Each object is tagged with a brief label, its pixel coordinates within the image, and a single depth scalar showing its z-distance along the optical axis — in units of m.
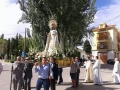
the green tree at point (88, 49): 28.99
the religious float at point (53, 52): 4.58
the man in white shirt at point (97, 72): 5.46
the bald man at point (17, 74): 3.61
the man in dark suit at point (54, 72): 4.01
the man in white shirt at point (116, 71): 5.94
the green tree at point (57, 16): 12.06
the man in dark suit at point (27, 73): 4.24
